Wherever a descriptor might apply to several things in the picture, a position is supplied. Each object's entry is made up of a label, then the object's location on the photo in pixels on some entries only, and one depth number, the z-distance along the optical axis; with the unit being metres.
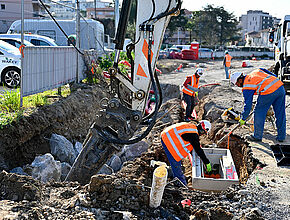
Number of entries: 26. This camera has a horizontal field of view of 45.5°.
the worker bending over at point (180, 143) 5.69
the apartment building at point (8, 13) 17.03
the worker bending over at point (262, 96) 6.93
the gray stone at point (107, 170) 6.72
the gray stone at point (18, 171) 5.79
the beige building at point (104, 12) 72.39
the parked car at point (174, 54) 34.47
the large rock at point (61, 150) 6.96
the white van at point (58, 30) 16.25
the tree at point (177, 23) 55.56
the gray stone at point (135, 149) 8.18
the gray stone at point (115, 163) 7.42
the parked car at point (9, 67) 10.04
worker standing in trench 10.70
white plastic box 5.64
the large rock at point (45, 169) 5.69
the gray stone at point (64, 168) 6.23
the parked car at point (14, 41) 11.50
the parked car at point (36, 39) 12.98
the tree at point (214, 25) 57.84
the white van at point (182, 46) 38.82
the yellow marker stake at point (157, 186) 3.77
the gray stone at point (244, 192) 4.83
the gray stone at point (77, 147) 7.62
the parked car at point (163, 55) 34.25
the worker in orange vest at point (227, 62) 18.12
